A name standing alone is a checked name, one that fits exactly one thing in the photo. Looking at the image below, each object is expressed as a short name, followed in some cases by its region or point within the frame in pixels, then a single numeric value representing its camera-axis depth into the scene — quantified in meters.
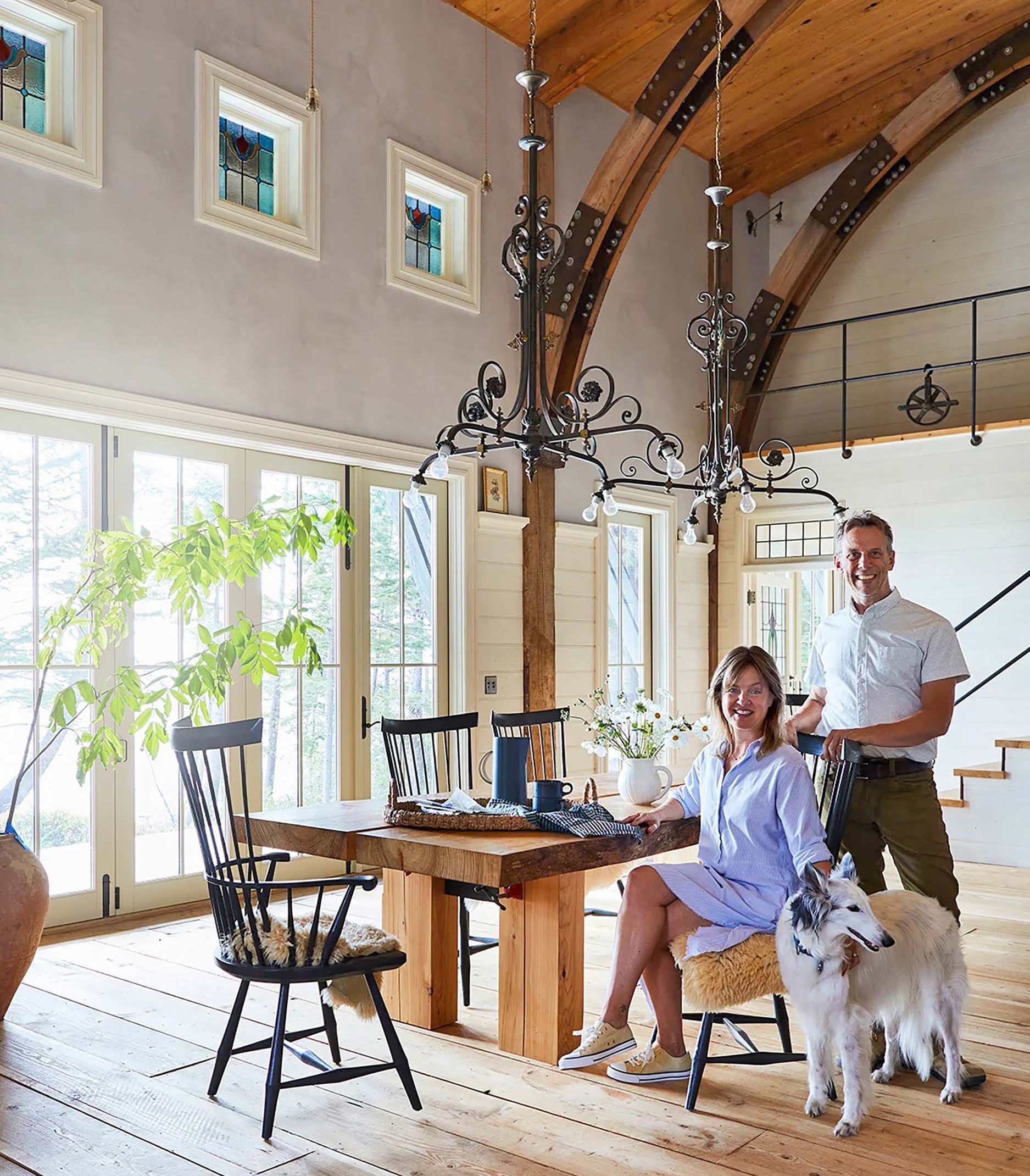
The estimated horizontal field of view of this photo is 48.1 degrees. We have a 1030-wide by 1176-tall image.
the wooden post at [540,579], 6.68
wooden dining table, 3.03
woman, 3.02
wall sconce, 8.70
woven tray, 3.28
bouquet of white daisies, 4.00
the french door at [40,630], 4.54
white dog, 2.76
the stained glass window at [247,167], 5.29
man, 3.36
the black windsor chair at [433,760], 3.91
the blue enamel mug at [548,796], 3.52
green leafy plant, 3.96
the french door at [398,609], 5.86
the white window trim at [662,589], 7.92
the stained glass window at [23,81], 4.51
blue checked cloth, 3.23
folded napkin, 3.45
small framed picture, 6.45
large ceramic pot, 3.53
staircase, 6.05
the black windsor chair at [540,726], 4.61
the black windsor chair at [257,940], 2.79
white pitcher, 3.95
